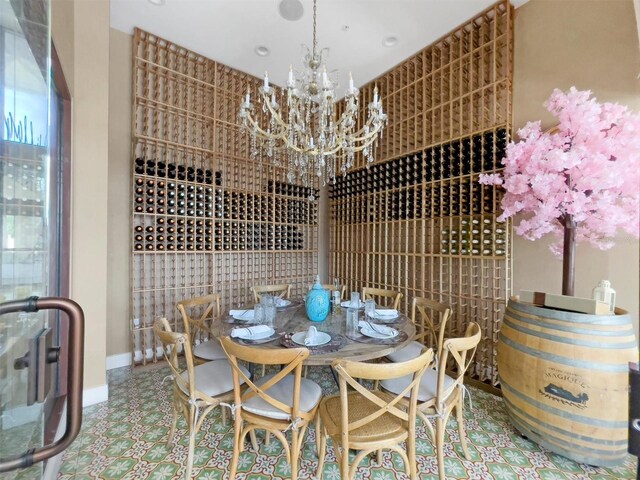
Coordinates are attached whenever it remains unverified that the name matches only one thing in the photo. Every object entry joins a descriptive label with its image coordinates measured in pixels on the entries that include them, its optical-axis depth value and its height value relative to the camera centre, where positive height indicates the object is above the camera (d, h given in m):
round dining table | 1.60 -0.65
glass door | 0.97 +0.11
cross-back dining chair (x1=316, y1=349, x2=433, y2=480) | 1.31 -0.97
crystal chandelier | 2.12 +0.98
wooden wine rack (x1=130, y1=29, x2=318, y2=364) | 3.27 +0.53
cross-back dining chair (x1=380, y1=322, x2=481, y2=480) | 1.63 -0.96
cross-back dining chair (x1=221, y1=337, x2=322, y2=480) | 1.42 -0.95
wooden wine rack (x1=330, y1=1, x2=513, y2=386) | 2.82 +0.69
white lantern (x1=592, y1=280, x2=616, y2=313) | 1.81 -0.34
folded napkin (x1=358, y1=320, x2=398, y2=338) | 1.88 -0.62
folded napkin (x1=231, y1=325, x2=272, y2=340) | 1.82 -0.62
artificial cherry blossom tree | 1.63 +0.45
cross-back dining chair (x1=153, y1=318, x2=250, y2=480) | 1.64 -0.95
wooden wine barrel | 1.66 -0.86
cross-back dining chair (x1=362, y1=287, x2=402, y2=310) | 2.86 -0.59
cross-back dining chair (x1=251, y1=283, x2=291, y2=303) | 3.27 -0.60
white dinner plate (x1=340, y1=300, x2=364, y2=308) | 2.63 -0.62
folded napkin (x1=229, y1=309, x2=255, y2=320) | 2.24 -0.62
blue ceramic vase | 2.19 -0.52
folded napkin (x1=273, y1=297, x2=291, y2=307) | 2.65 -0.62
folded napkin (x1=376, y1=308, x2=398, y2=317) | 2.34 -0.62
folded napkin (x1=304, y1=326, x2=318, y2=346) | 1.71 -0.61
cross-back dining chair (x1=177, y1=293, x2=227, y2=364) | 2.29 -0.94
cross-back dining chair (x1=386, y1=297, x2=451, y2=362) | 2.31 -0.84
